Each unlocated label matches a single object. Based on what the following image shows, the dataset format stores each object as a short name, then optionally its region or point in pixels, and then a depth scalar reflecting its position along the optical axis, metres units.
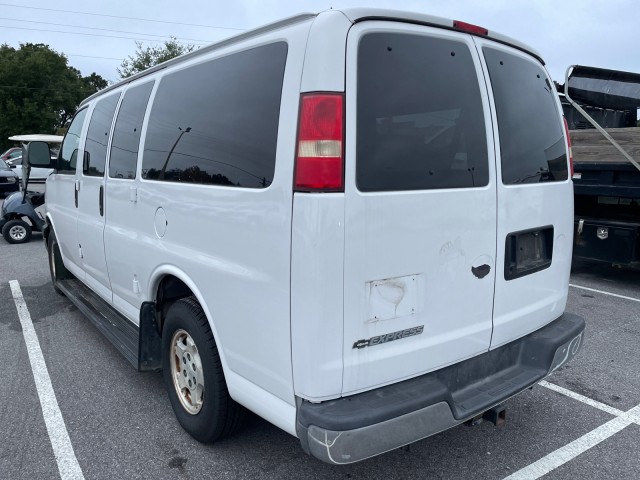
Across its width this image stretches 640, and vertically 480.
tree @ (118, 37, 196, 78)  41.38
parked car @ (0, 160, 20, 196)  16.00
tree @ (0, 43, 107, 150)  39.38
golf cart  9.52
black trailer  5.90
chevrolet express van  2.01
